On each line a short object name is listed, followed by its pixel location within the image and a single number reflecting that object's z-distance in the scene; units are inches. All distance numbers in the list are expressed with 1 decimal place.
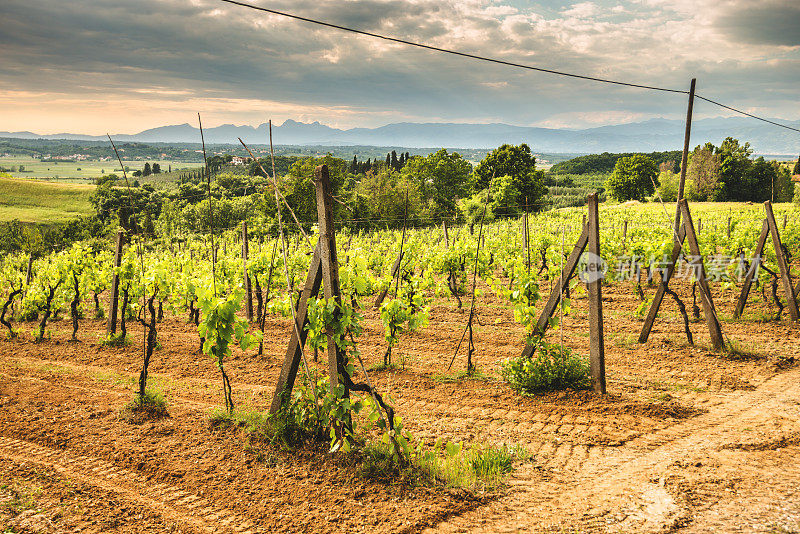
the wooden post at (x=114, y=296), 375.2
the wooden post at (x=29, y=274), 525.2
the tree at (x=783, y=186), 2128.1
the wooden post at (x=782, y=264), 339.0
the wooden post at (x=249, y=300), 415.8
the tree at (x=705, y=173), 2186.3
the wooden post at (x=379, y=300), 470.0
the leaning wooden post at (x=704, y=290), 282.2
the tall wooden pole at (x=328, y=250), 159.6
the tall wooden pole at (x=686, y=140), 285.0
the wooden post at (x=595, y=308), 214.4
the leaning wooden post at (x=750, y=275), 352.9
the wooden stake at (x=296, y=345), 166.4
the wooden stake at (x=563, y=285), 219.1
